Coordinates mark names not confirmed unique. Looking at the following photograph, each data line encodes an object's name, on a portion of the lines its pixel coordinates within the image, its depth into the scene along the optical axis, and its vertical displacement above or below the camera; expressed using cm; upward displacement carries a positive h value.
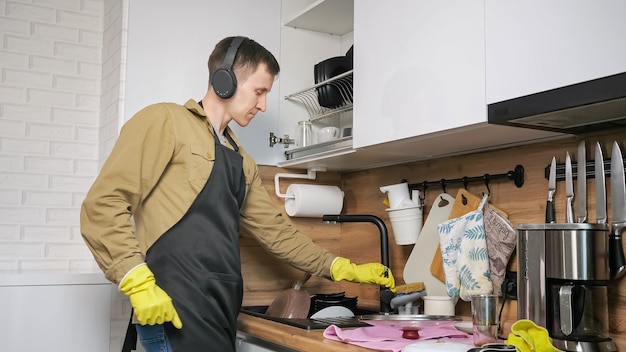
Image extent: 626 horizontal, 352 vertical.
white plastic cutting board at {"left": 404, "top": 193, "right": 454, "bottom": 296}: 224 -10
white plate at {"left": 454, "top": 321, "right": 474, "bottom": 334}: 180 -29
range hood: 134 +25
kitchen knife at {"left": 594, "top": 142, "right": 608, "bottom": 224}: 169 +9
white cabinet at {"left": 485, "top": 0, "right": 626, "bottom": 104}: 135 +39
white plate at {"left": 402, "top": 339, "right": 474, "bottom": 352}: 147 -28
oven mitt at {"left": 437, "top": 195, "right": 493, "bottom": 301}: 198 -10
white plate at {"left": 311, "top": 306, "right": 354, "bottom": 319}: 216 -31
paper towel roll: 260 +7
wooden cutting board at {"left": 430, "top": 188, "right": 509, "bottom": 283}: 212 +4
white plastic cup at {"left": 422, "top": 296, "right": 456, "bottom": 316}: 210 -27
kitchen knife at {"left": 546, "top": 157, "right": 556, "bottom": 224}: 183 +7
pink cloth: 163 -30
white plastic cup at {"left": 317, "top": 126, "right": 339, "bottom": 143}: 252 +33
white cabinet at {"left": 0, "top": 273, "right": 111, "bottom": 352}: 226 -33
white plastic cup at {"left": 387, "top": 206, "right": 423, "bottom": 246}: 231 -1
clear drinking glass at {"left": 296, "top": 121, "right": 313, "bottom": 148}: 262 +33
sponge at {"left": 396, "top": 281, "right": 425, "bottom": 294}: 221 -23
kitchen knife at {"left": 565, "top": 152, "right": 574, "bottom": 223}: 177 +8
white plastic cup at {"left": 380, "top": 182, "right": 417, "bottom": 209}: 233 +9
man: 172 +2
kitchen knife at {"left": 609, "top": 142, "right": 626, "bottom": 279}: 166 +3
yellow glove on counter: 137 -24
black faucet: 226 -3
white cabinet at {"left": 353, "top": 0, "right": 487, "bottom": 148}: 168 +42
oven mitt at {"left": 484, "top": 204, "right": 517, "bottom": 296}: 196 -7
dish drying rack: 240 +48
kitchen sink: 193 -31
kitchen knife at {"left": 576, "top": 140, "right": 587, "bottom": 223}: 175 +10
